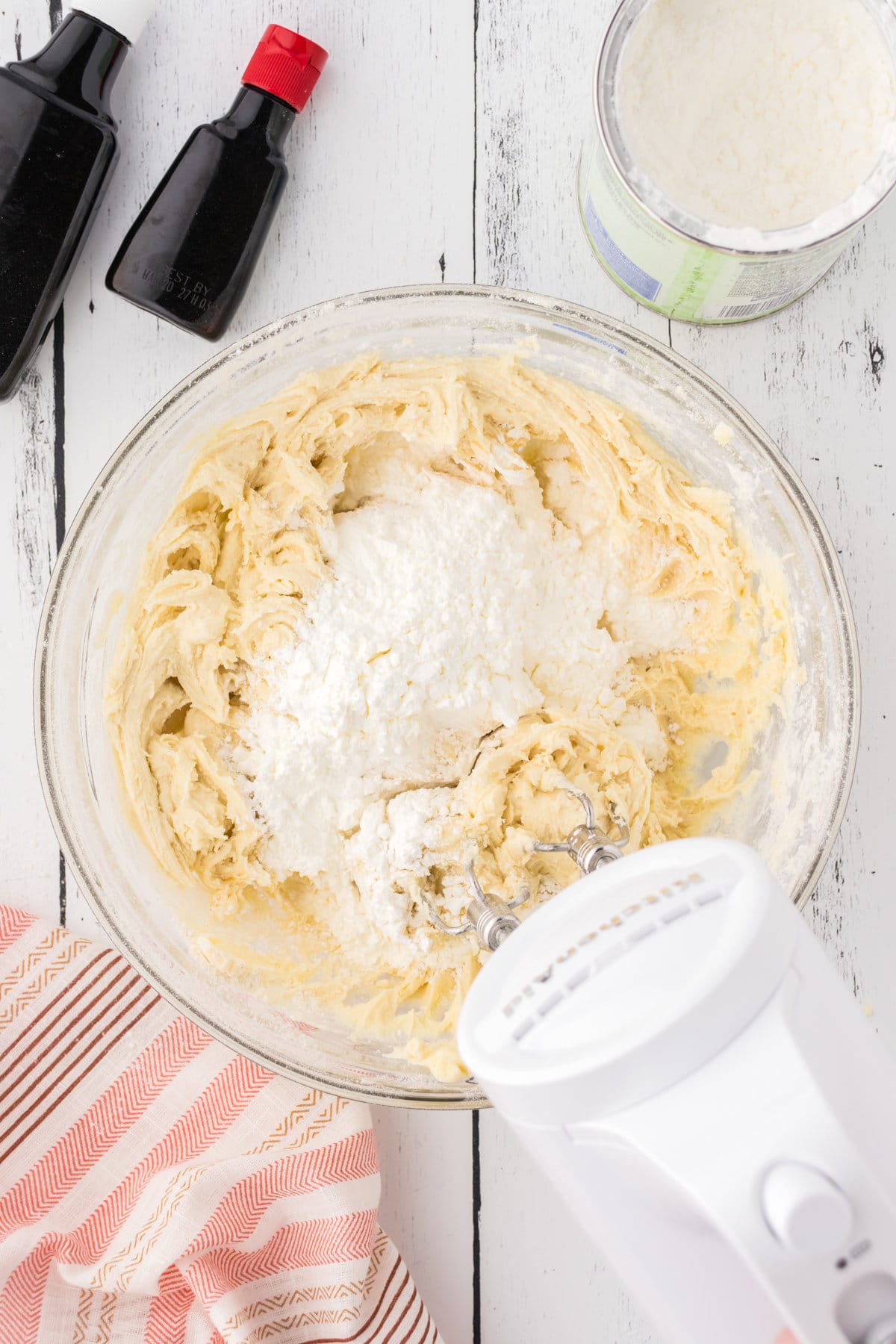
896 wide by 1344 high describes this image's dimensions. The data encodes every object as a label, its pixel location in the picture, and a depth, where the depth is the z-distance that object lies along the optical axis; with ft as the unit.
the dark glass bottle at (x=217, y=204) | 2.82
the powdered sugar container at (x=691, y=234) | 2.63
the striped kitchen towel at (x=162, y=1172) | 2.89
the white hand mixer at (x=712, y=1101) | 2.30
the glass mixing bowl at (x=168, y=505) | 2.78
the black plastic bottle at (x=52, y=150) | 2.80
